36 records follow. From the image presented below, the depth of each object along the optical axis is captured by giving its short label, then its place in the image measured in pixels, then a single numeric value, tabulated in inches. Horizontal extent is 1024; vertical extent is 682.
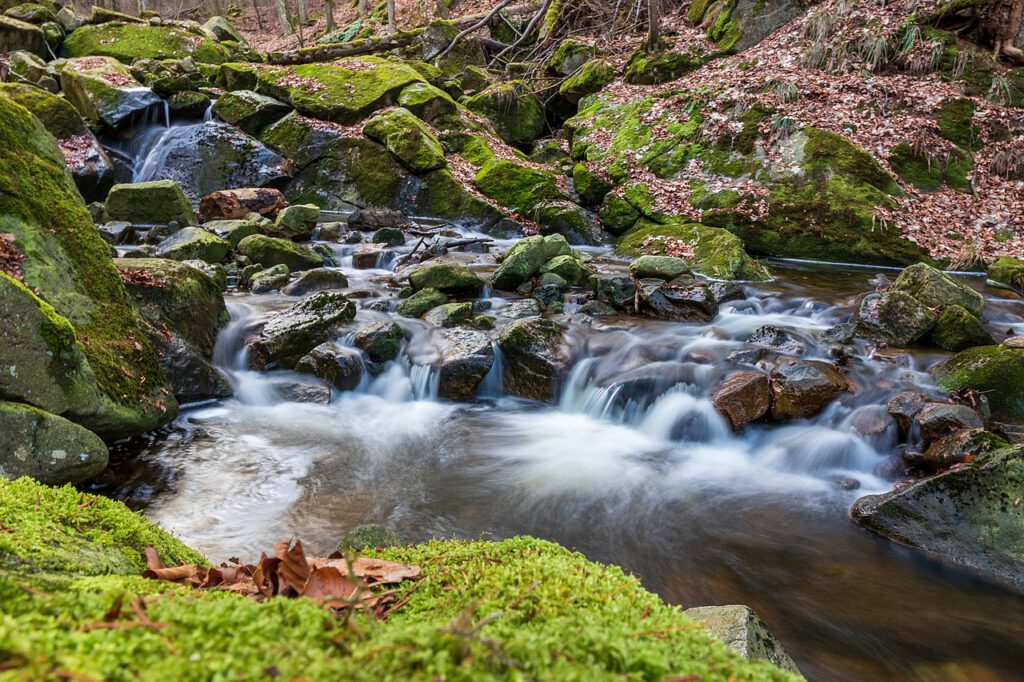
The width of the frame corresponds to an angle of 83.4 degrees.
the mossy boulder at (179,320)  243.0
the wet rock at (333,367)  283.7
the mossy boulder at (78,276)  186.7
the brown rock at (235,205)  523.8
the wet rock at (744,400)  249.3
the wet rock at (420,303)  351.3
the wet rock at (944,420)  209.8
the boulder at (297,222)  500.1
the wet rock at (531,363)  292.5
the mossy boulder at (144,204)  484.4
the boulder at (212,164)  606.5
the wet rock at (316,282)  384.2
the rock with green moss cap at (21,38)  774.5
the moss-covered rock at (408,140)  597.6
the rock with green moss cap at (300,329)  290.0
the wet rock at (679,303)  354.3
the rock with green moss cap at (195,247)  397.7
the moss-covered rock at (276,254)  422.6
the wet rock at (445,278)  378.3
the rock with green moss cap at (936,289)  315.3
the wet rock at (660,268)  386.9
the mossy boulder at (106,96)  616.4
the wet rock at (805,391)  248.5
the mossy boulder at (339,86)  652.7
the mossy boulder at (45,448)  142.0
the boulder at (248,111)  637.3
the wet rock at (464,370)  287.3
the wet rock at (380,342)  301.4
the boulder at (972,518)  159.6
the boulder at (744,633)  81.0
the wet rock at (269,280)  380.2
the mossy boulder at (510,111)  750.5
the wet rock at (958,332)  293.3
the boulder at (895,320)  300.0
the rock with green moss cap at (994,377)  227.1
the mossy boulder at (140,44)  797.9
